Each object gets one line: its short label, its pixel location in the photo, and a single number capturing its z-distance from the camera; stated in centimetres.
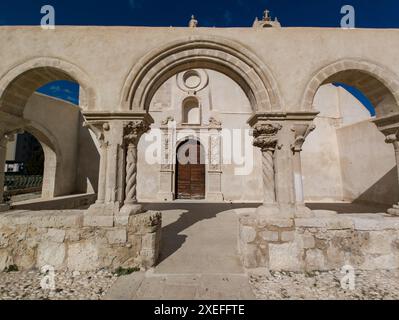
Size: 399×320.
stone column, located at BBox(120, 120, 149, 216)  327
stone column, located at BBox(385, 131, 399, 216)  349
